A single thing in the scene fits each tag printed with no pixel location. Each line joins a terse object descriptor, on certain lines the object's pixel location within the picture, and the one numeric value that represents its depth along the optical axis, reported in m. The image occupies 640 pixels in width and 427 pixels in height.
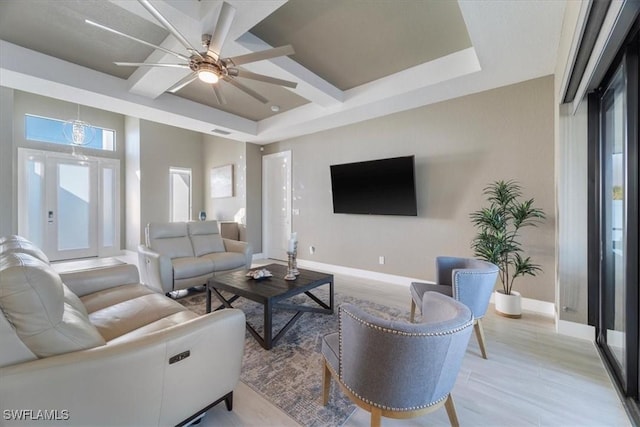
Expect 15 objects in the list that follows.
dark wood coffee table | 2.24
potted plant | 2.85
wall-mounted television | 3.83
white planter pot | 2.86
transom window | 5.39
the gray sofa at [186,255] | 3.30
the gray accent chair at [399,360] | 1.09
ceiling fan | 1.83
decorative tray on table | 2.77
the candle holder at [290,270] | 2.77
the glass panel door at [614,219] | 1.72
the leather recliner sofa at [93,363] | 0.95
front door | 5.35
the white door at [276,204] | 5.75
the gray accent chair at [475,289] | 2.02
